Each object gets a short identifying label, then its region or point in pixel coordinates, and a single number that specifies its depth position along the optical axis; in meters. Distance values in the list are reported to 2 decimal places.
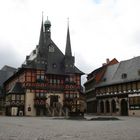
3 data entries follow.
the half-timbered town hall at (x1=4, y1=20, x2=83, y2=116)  34.27
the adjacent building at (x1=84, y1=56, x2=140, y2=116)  31.73
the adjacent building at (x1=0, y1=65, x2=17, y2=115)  42.24
